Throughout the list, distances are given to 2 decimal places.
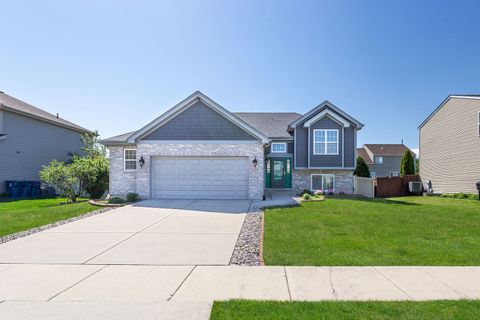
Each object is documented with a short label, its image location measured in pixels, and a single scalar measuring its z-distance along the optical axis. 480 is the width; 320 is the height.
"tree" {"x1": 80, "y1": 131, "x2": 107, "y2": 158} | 26.94
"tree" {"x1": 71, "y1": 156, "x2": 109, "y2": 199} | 16.61
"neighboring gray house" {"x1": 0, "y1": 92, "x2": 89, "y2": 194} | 20.39
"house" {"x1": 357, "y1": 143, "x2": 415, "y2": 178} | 44.38
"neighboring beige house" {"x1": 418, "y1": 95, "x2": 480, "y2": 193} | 18.55
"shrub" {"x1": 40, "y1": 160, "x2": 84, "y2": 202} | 15.66
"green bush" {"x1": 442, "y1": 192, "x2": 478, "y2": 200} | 17.73
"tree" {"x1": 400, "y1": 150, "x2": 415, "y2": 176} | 27.05
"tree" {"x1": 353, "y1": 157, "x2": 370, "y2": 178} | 25.39
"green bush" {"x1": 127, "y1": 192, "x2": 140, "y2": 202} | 14.66
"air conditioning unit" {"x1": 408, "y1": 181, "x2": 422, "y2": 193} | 21.16
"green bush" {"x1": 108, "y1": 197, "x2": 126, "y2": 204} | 14.20
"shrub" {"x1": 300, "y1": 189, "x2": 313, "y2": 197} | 18.22
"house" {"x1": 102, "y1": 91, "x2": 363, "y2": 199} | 15.45
